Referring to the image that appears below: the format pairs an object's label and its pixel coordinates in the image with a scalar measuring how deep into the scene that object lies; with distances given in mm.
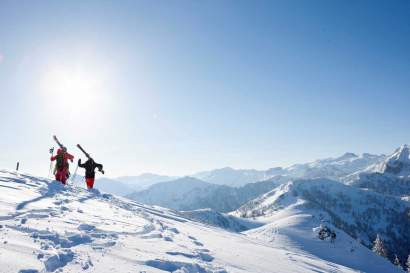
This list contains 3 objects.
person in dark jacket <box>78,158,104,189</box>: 26703
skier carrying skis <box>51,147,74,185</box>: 25984
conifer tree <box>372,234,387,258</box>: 112188
